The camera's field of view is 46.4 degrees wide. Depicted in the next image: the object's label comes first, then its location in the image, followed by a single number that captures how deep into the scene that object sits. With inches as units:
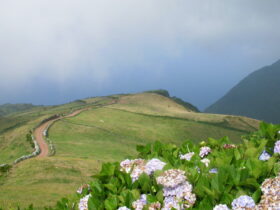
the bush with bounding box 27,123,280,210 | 149.3
